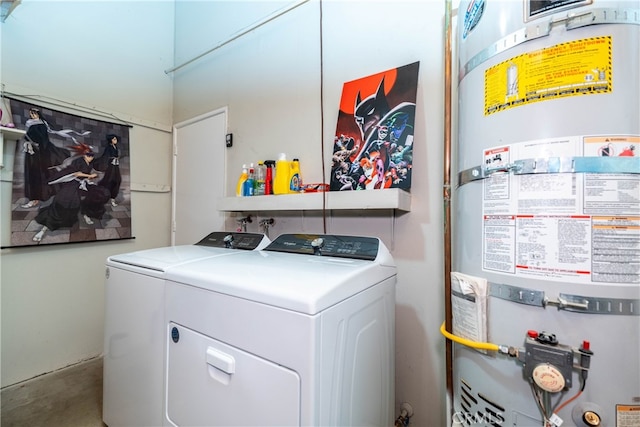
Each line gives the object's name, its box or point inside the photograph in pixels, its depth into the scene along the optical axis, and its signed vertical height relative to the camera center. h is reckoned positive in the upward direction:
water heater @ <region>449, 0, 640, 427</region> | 0.73 -0.01
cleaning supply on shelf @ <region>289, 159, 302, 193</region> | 1.75 +0.23
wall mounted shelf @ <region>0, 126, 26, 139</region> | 1.76 +0.54
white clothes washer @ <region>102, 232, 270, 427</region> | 1.17 -0.58
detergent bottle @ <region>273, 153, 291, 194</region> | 1.75 +0.24
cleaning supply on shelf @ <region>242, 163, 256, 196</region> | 1.94 +0.19
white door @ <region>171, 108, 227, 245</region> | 2.40 +0.36
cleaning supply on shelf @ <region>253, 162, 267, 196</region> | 1.92 +0.25
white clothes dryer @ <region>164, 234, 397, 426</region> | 0.76 -0.43
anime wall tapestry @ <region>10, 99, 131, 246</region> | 1.94 +0.27
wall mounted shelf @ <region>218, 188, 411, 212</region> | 1.32 +0.07
